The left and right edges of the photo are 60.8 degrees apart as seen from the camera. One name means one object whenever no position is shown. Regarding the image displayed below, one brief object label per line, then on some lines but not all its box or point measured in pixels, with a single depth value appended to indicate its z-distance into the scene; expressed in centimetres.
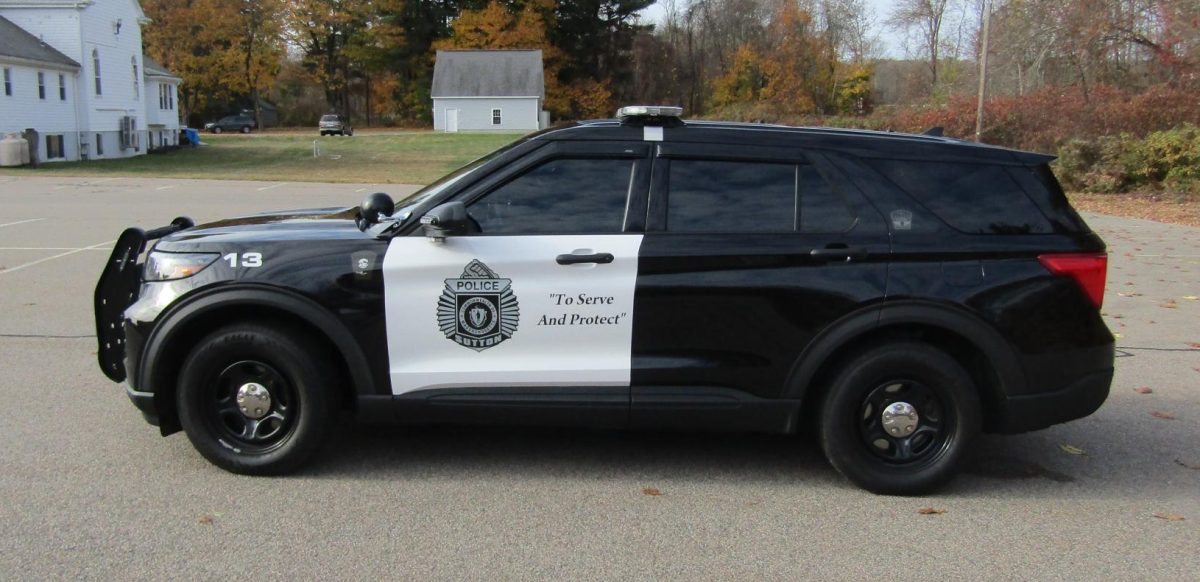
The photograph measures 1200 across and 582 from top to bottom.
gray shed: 7188
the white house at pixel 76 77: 3609
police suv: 473
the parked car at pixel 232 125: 7436
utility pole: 2920
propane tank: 3356
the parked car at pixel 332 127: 6700
